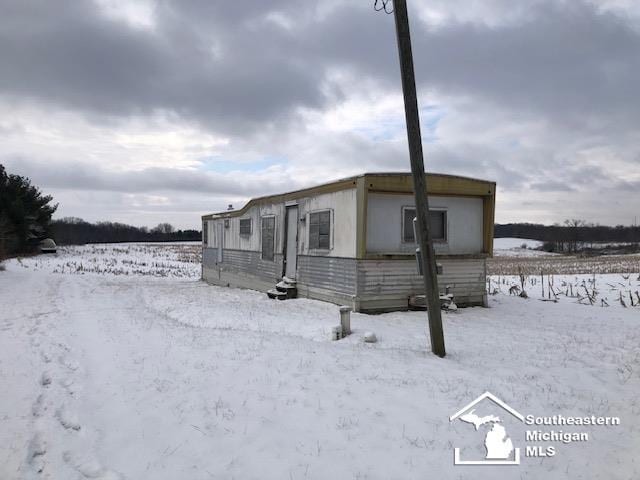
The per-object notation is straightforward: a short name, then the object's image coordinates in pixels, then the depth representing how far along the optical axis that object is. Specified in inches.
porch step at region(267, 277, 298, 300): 546.3
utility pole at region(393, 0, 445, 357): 271.6
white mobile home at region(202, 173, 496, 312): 442.0
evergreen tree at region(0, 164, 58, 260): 1395.2
